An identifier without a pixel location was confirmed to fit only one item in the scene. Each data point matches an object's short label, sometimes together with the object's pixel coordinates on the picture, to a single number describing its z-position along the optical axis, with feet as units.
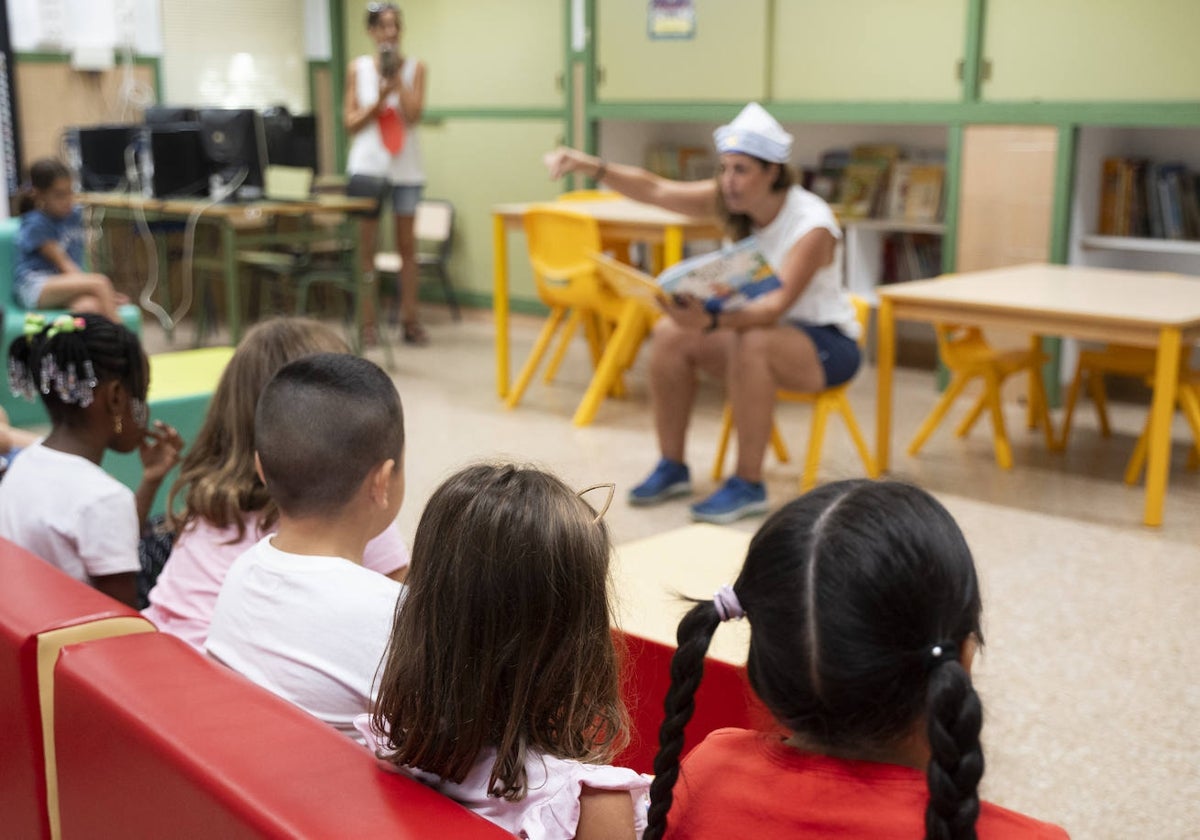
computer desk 18.88
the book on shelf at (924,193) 18.99
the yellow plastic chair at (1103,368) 14.12
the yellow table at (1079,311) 11.87
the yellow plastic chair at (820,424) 12.94
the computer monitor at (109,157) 21.77
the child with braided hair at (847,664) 3.09
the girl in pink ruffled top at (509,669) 3.49
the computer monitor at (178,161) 20.33
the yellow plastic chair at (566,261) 15.67
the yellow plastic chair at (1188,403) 12.69
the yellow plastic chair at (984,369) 14.15
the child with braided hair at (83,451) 6.27
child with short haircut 4.40
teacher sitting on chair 12.30
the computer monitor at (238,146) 20.02
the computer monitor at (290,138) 20.74
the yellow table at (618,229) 15.38
